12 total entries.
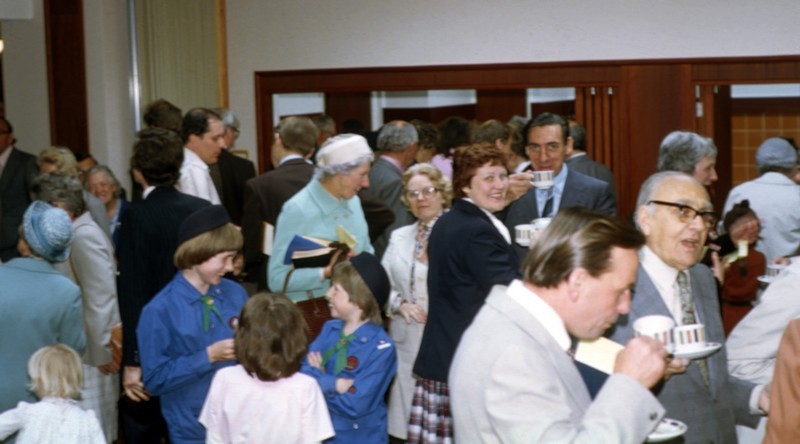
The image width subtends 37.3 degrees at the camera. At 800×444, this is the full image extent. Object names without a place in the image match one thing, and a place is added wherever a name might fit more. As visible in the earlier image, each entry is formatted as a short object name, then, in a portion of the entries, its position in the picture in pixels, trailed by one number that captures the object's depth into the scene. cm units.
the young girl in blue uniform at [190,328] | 451
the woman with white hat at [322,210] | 555
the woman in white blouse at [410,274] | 581
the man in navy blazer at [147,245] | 512
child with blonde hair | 429
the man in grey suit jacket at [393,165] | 723
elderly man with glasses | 351
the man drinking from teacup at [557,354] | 240
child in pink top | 420
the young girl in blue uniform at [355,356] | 473
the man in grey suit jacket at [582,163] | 760
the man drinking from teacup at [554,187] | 595
